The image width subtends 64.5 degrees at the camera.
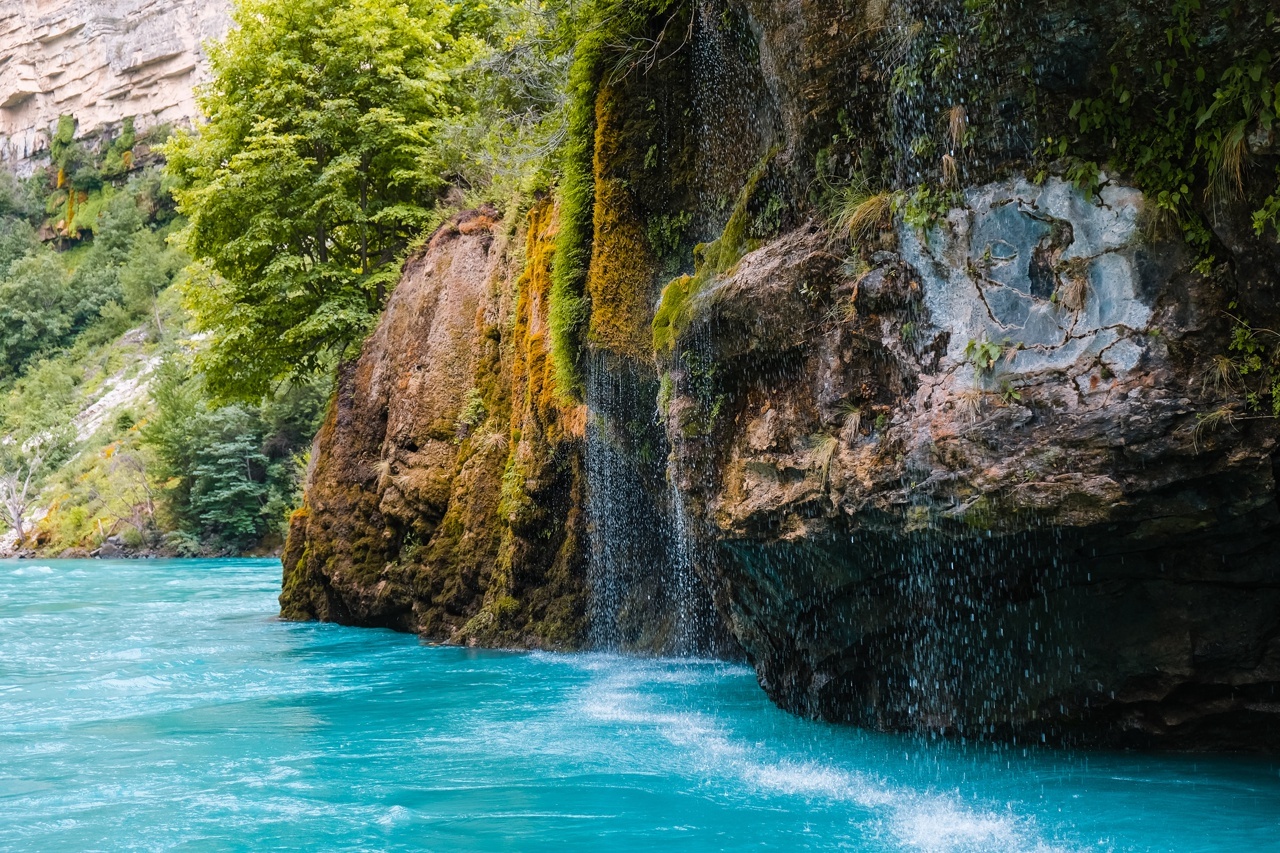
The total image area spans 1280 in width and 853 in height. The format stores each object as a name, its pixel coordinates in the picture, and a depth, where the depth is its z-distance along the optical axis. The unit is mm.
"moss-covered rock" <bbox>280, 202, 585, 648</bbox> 13633
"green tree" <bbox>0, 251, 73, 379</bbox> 71375
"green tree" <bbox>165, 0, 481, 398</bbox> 19688
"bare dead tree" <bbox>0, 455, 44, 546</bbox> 53031
